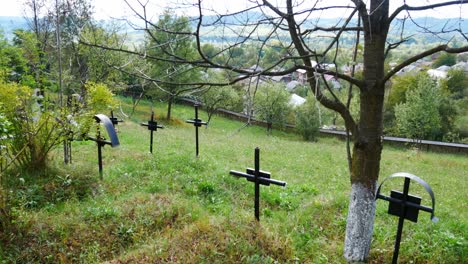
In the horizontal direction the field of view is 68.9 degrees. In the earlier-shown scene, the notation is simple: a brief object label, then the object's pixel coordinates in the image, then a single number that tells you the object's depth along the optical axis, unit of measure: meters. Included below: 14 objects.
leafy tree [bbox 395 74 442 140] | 28.19
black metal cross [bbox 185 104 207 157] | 8.72
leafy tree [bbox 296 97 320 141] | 33.06
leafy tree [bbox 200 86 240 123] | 25.74
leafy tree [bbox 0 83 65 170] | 5.60
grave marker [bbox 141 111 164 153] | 9.03
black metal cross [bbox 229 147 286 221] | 4.57
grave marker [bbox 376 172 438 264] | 3.62
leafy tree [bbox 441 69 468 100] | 48.16
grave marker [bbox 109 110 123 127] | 8.84
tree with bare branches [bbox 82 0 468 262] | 2.90
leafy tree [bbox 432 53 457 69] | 63.61
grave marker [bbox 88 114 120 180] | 5.86
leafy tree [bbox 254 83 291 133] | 33.09
